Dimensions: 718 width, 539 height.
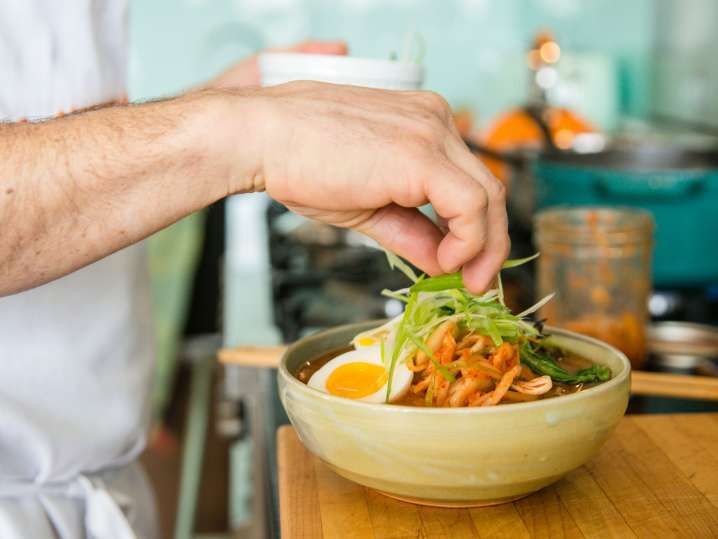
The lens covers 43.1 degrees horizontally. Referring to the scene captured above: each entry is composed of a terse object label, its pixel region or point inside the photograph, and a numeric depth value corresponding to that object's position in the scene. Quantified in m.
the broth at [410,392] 0.82
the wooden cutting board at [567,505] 0.77
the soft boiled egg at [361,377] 0.82
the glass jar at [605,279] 1.36
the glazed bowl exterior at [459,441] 0.73
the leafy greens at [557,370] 0.86
